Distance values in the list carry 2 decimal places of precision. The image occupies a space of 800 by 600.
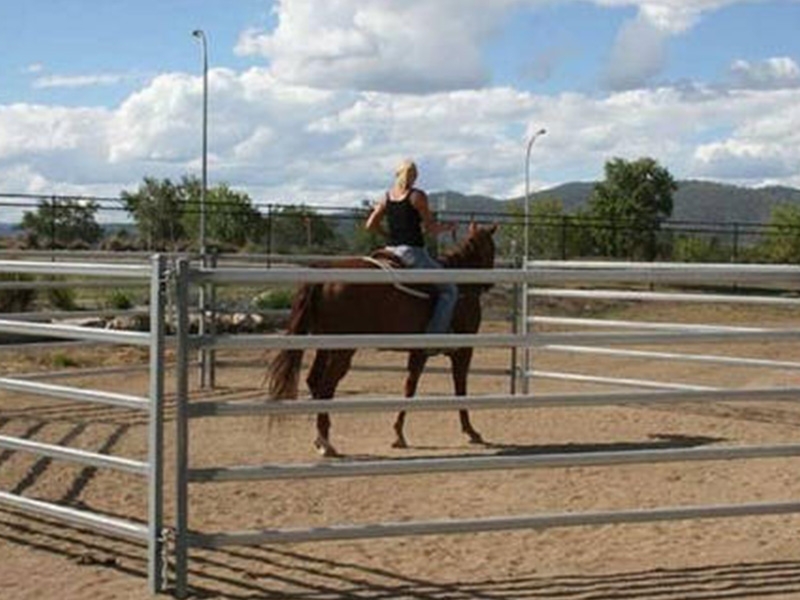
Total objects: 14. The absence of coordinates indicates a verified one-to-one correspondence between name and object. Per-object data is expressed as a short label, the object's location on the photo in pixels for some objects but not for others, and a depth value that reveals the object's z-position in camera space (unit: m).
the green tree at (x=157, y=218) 35.56
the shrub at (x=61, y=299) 20.92
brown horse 9.81
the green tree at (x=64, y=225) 32.84
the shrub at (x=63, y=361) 15.94
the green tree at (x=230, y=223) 35.38
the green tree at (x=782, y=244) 43.41
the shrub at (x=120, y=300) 20.87
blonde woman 10.17
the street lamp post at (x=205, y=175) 33.55
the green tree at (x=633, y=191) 58.55
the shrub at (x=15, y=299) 19.28
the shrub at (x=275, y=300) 19.92
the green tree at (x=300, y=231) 36.44
